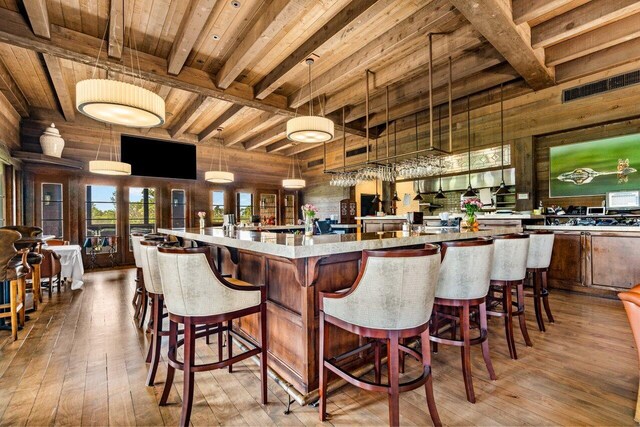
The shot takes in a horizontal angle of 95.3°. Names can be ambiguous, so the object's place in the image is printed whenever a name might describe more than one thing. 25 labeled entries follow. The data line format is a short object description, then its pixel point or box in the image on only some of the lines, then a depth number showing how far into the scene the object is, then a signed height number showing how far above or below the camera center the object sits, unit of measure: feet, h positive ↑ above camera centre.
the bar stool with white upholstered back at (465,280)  6.39 -1.50
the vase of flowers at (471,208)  11.23 +0.20
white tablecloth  16.11 -2.53
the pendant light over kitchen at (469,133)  20.82 +5.77
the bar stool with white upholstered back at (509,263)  8.13 -1.44
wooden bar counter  6.03 -1.64
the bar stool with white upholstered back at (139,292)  10.34 -2.81
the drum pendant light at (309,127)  12.65 +3.88
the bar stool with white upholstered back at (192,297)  5.42 -1.56
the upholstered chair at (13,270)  8.91 -1.66
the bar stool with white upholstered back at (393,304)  4.66 -1.50
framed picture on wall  15.15 +2.48
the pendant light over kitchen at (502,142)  18.97 +4.69
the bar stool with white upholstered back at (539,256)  9.91 -1.50
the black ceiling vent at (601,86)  14.24 +6.50
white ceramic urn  19.38 +5.20
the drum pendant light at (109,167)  17.59 +3.17
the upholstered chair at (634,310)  5.07 -1.77
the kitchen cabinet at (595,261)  12.44 -2.29
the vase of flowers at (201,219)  13.87 -0.12
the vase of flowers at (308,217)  8.18 -0.04
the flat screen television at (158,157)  24.43 +5.32
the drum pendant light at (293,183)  26.05 +2.94
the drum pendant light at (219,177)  22.33 +3.14
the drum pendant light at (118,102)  8.05 +3.41
